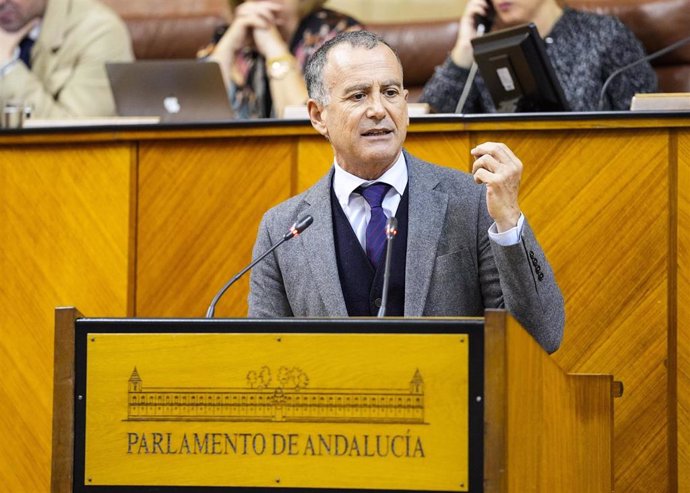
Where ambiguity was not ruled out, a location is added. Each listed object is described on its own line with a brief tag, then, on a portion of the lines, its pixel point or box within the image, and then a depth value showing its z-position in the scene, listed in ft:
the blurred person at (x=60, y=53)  25.59
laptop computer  23.34
